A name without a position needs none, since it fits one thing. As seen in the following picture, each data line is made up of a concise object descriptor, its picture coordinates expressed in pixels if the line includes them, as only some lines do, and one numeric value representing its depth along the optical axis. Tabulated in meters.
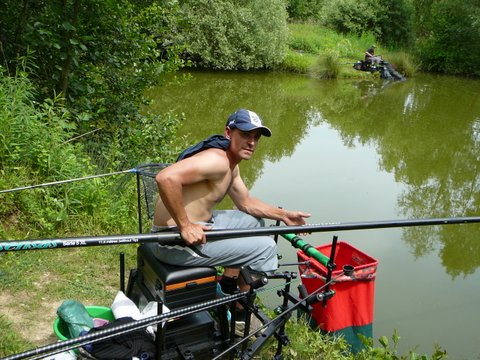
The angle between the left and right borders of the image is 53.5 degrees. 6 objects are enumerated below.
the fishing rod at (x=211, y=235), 1.66
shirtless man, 2.29
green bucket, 2.71
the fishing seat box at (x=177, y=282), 2.26
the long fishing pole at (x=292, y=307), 2.31
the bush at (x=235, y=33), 17.28
